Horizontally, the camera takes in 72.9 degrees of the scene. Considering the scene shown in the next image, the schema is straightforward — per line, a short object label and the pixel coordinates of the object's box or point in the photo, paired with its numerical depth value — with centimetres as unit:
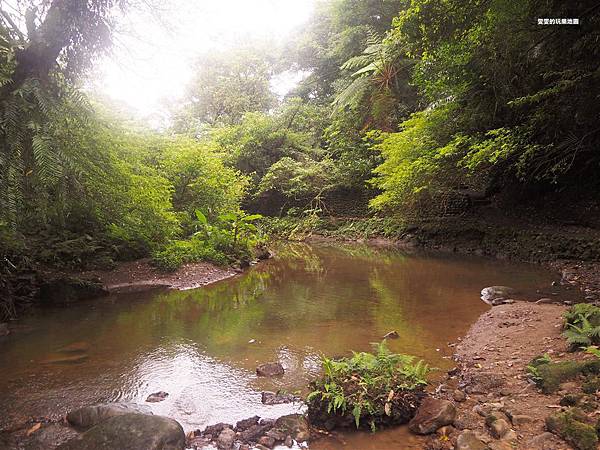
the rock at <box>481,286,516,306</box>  726
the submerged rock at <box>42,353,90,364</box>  515
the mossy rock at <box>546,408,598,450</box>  261
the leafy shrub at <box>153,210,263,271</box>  1004
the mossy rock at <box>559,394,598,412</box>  294
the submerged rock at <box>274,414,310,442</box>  338
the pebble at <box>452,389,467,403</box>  377
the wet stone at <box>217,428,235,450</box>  329
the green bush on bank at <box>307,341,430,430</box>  343
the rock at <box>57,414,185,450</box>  313
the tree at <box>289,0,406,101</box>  1850
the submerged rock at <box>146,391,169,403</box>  417
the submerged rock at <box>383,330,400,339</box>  568
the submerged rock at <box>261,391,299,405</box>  404
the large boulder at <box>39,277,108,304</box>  755
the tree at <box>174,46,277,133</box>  2633
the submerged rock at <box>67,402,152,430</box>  363
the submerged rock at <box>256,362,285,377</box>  464
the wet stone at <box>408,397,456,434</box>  332
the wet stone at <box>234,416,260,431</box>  354
